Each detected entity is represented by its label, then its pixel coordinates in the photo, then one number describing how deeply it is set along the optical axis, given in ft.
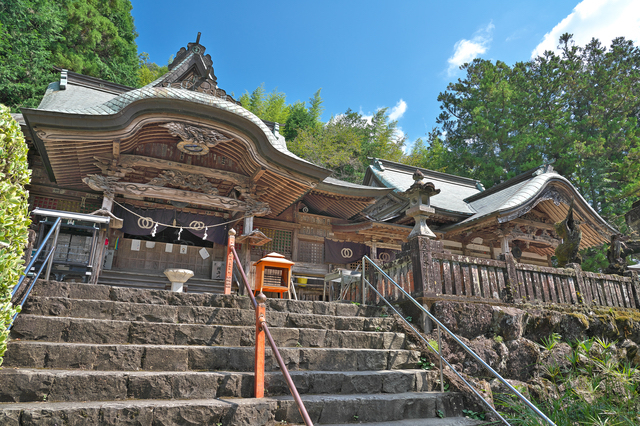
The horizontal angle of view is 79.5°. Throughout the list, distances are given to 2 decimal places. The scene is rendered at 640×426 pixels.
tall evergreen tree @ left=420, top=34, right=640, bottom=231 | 68.54
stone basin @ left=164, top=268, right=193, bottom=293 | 22.39
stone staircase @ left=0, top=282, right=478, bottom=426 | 10.46
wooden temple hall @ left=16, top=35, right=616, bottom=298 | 26.99
